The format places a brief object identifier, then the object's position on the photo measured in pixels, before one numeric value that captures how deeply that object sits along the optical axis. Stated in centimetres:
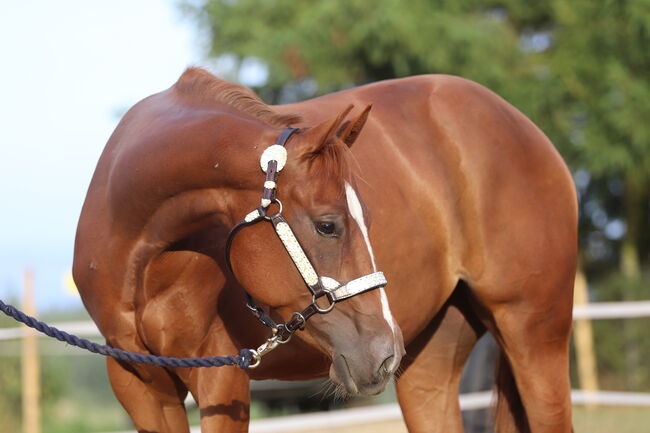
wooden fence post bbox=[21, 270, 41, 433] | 1226
